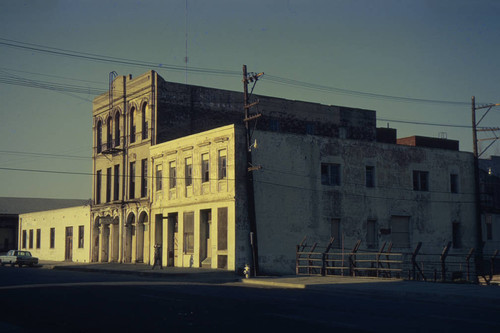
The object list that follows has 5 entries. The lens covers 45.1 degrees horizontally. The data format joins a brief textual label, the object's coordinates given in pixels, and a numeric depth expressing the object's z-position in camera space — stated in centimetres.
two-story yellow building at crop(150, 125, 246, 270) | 3556
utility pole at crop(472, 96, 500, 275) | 4347
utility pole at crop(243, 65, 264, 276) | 3281
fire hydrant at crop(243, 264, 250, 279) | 3142
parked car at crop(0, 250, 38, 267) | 5109
